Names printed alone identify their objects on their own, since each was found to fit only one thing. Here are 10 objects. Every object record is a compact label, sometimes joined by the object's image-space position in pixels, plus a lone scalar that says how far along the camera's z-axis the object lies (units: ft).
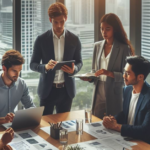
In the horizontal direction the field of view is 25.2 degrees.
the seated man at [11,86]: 10.78
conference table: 8.05
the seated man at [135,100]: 8.95
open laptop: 9.01
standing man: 12.34
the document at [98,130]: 8.67
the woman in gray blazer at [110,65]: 12.32
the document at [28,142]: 7.82
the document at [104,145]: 7.83
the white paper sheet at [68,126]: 9.13
